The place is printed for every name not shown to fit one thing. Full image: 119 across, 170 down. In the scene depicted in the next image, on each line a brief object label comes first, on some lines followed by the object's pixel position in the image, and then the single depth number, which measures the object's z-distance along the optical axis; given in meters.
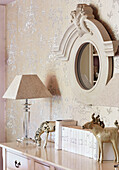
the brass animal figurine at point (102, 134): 2.11
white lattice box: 2.17
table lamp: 2.86
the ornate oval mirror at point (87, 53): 2.37
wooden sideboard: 2.08
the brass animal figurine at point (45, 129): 2.77
